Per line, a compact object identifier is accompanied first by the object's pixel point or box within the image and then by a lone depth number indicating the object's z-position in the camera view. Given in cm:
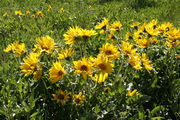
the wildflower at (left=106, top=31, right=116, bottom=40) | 257
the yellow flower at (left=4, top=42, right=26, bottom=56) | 217
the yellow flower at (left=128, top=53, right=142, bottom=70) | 182
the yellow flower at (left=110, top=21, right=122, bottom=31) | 270
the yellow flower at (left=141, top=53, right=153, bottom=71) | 200
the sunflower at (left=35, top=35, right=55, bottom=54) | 188
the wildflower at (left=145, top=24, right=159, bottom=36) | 229
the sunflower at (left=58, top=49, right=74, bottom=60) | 197
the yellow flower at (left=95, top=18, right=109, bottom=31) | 262
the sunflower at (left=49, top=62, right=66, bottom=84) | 166
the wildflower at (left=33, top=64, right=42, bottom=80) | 176
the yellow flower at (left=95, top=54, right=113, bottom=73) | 165
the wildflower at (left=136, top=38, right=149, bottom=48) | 228
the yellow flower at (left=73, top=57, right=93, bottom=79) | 164
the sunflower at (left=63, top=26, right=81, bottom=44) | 194
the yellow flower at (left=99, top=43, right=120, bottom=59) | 183
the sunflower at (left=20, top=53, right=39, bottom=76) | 175
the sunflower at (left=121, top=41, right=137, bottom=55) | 191
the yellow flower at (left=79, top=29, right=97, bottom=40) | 195
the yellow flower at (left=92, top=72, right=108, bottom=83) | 179
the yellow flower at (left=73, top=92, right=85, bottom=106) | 180
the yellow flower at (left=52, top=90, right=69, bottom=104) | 179
